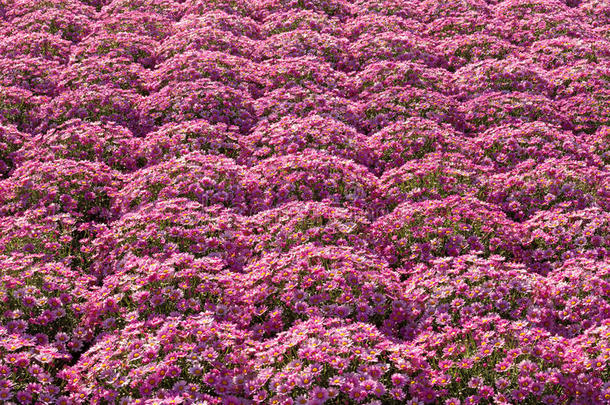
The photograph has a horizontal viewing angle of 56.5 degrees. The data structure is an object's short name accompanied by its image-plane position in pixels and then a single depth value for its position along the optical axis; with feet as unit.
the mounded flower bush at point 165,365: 18.11
